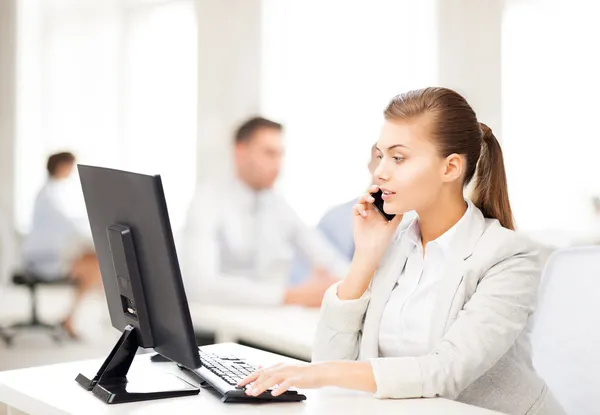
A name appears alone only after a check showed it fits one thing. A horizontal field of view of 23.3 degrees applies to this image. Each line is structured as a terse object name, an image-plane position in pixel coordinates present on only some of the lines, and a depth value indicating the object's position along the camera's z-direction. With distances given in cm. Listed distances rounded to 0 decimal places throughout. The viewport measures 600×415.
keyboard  231
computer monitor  227
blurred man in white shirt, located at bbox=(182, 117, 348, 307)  470
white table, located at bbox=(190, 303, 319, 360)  442
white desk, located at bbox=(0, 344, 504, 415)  227
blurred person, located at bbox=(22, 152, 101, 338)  570
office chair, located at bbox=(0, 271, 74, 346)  571
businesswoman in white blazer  240
